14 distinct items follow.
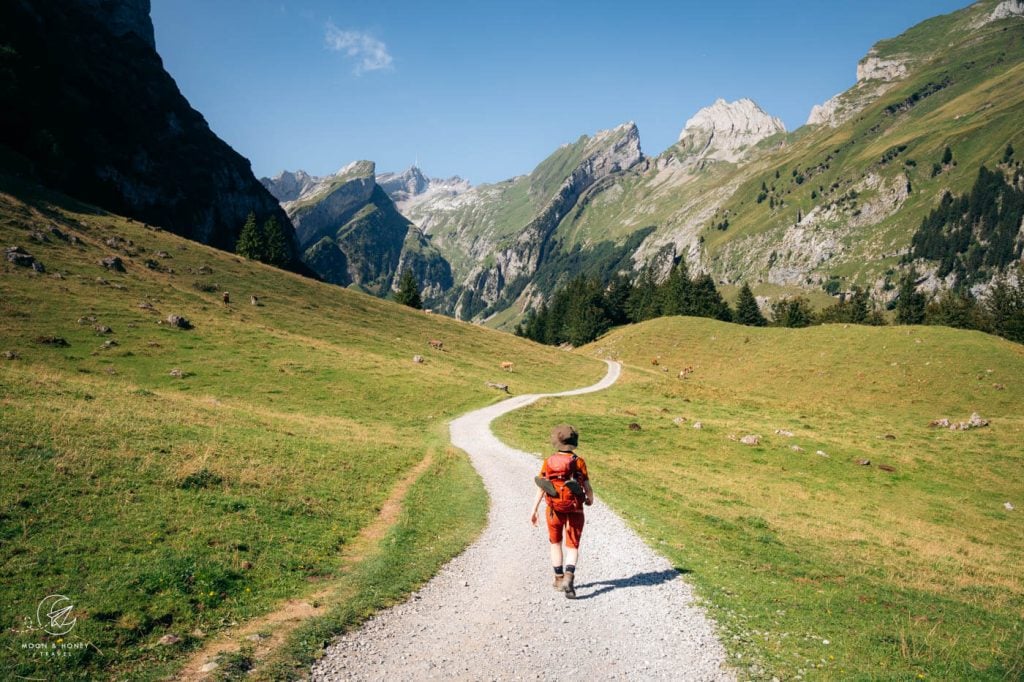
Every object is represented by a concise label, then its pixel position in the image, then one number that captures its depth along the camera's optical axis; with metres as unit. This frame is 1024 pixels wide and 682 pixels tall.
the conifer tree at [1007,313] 85.56
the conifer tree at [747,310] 119.88
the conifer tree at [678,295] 117.25
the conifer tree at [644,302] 122.56
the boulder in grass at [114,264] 54.56
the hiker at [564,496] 11.21
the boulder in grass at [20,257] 46.28
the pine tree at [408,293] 114.25
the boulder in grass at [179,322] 47.59
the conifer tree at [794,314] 110.38
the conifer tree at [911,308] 113.56
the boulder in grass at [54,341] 36.66
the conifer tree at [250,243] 106.94
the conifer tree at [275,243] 116.81
